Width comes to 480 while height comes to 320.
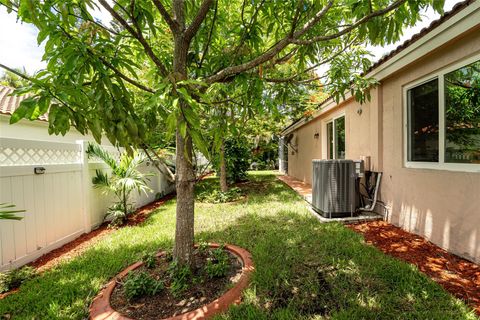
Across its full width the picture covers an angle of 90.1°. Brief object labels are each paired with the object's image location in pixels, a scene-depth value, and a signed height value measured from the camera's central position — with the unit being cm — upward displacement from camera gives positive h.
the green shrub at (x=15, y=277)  287 -148
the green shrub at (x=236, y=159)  991 -14
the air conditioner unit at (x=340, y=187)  494 -69
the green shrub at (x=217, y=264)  274 -131
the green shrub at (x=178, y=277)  248 -133
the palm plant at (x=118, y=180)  510 -49
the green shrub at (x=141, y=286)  245 -135
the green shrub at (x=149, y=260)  305 -134
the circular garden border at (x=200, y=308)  217 -143
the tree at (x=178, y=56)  148 +106
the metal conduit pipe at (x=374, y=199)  496 -98
